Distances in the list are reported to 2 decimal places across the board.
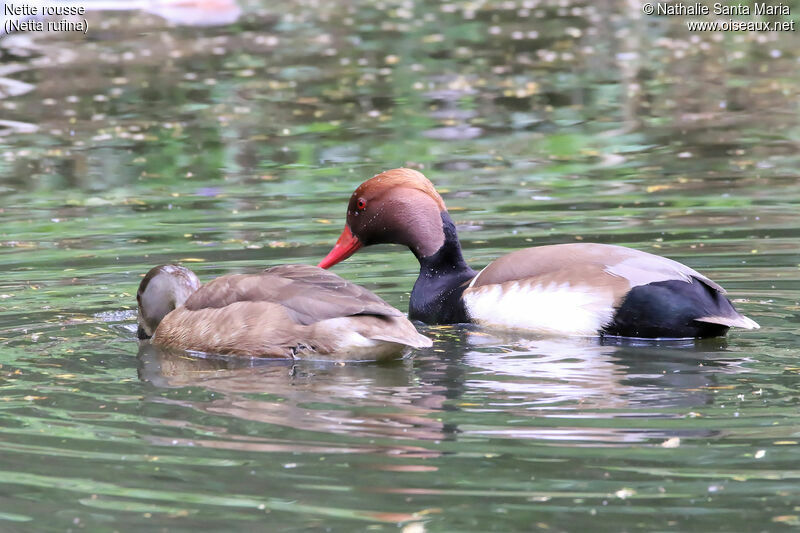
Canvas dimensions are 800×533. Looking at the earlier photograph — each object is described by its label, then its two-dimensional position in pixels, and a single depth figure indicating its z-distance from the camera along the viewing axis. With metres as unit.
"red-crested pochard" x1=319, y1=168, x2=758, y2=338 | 15.66
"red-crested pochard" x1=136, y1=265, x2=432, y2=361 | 14.62
